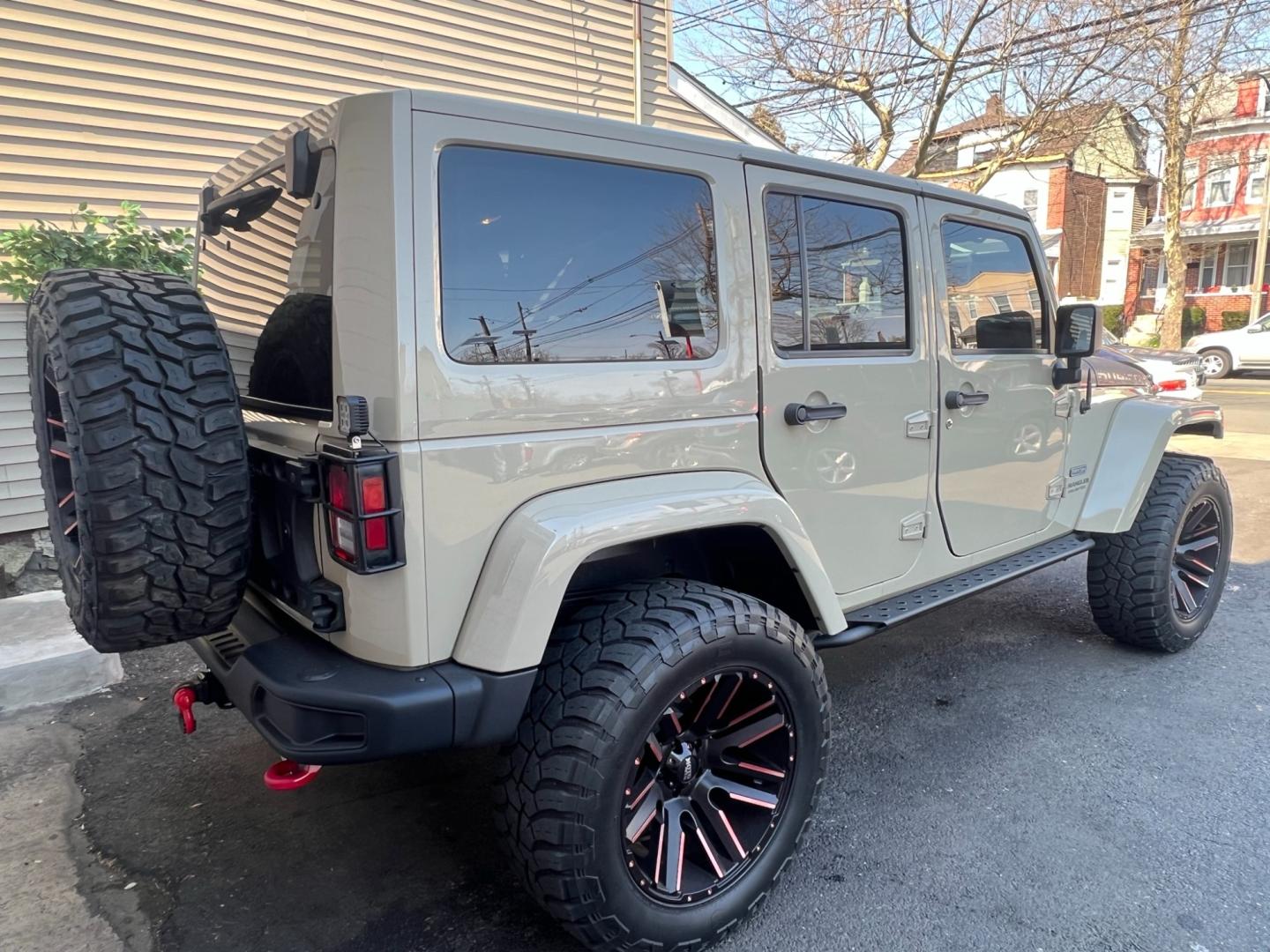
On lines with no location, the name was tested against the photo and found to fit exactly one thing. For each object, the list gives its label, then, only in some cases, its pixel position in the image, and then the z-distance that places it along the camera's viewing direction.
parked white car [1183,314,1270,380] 17.92
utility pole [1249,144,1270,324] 23.00
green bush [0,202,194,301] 4.52
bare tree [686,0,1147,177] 11.87
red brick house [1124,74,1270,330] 26.05
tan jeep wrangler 1.80
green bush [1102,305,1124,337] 29.17
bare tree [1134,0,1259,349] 13.41
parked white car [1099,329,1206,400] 9.66
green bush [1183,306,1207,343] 27.66
